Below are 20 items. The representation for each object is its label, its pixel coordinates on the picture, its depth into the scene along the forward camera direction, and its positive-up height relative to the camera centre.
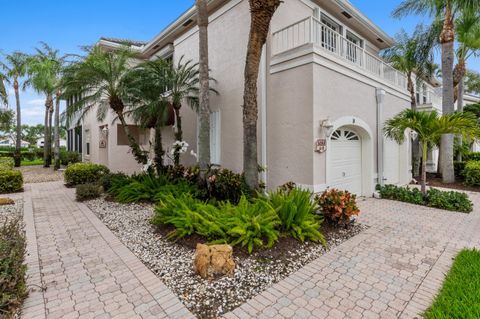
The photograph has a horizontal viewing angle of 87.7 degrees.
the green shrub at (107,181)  11.32 -1.13
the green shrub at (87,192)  10.02 -1.45
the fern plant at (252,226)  5.15 -1.54
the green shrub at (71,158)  23.39 -0.13
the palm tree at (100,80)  10.63 +3.29
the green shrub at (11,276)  3.26 -1.64
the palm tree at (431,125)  8.71 +0.99
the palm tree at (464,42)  13.52 +6.61
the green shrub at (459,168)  15.14 -1.01
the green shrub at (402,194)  9.86 -1.73
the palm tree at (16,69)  21.42 +7.65
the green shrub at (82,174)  13.30 -0.94
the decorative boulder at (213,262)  4.25 -1.85
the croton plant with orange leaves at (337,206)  6.51 -1.40
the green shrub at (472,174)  13.17 -1.22
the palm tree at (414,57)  15.02 +5.90
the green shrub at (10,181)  11.54 -1.11
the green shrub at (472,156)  17.75 -0.34
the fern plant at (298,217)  5.77 -1.52
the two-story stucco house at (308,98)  8.47 +2.23
